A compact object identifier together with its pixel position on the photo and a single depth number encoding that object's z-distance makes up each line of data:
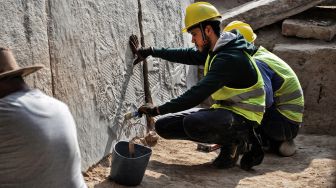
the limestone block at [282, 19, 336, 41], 6.31
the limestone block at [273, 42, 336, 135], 6.13
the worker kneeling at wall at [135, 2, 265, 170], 4.17
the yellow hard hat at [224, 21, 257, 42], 5.11
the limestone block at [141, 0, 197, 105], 5.13
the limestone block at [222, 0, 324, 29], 6.52
